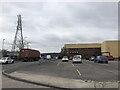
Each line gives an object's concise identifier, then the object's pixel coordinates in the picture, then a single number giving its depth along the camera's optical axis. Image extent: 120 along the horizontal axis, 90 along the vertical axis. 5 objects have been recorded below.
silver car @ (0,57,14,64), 21.89
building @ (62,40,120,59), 56.14
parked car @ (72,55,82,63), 21.93
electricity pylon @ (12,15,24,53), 34.60
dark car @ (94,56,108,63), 21.28
